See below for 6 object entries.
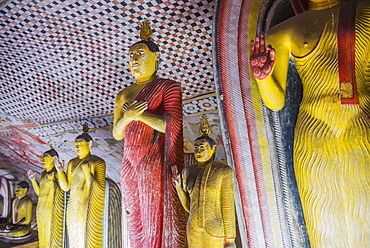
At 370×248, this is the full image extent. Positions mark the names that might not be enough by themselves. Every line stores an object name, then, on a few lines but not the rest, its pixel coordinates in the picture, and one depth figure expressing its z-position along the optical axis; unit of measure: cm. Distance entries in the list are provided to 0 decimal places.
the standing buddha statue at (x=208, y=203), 338
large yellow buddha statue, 232
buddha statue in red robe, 352
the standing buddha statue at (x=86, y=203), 486
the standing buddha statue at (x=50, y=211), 561
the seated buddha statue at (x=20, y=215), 764
